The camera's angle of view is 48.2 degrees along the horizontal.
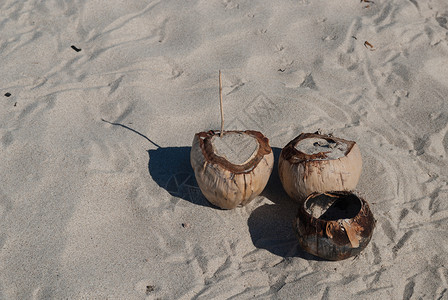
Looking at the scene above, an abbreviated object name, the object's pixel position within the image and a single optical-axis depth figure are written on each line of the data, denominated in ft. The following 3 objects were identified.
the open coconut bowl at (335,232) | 9.31
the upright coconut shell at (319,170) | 10.28
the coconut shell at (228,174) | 10.14
